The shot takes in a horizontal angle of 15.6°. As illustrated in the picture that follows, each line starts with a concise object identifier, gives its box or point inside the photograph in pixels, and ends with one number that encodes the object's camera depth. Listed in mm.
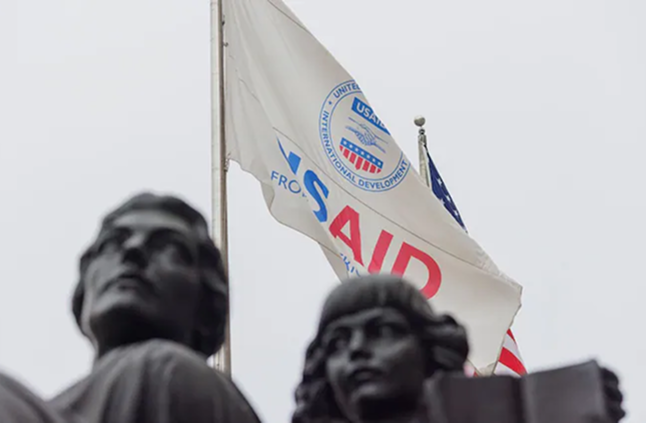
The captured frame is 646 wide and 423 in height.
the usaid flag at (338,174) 18949
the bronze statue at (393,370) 7360
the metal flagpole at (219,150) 15793
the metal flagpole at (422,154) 24280
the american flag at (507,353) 20871
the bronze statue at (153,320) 7211
